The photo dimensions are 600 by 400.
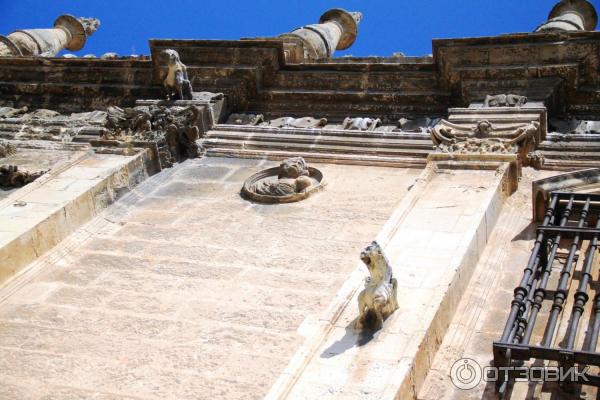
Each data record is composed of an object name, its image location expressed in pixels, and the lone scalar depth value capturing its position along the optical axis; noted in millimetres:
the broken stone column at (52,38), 18109
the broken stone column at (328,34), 17328
